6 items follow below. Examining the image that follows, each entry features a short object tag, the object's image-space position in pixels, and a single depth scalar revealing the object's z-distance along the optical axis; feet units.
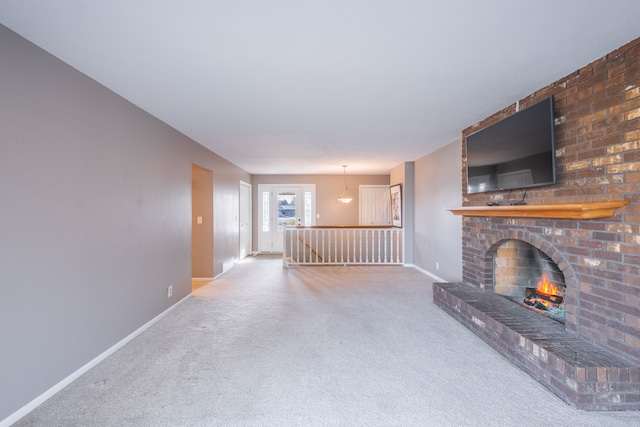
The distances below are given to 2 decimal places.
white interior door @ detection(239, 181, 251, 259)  24.43
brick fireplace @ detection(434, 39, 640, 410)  6.15
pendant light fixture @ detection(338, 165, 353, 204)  27.19
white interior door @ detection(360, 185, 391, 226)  28.14
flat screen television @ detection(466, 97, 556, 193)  8.24
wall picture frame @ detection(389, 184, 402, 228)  22.22
